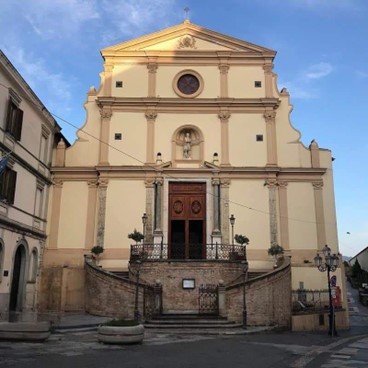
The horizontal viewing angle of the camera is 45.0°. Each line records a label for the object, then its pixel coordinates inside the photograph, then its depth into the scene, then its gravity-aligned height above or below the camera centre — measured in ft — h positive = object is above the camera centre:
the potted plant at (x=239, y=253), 78.48 +7.47
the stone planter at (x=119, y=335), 44.93 -3.99
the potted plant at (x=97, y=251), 82.38 +7.81
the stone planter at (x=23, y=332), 44.39 -3.73
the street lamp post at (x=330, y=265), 67.19 +4.82
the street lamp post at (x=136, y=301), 64.64 -0.93
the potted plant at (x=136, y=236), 78.43 +10.04
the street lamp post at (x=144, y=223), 83.57 +13.51
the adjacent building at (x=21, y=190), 66.95 +17.13
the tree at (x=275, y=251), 82.28 +8.08
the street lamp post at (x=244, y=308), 64.80 -1.84
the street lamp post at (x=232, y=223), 83.48 +13.36
